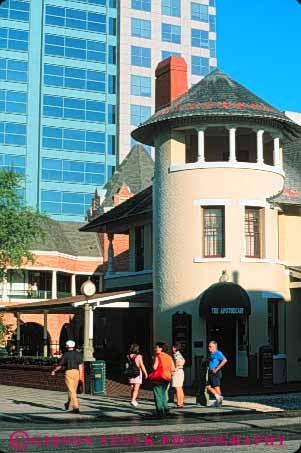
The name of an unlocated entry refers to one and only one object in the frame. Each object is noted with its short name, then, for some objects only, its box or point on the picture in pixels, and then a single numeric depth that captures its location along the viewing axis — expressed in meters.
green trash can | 25.25
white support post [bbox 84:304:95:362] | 26.64
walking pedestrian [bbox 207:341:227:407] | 20.91
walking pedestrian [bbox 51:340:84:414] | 19.92
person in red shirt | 18.98
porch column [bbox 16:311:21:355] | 37.16
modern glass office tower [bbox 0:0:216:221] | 87.75
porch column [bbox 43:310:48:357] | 36.33
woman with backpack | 21.39
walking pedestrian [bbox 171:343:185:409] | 21.08
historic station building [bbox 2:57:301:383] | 27.94
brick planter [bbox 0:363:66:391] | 28.05
